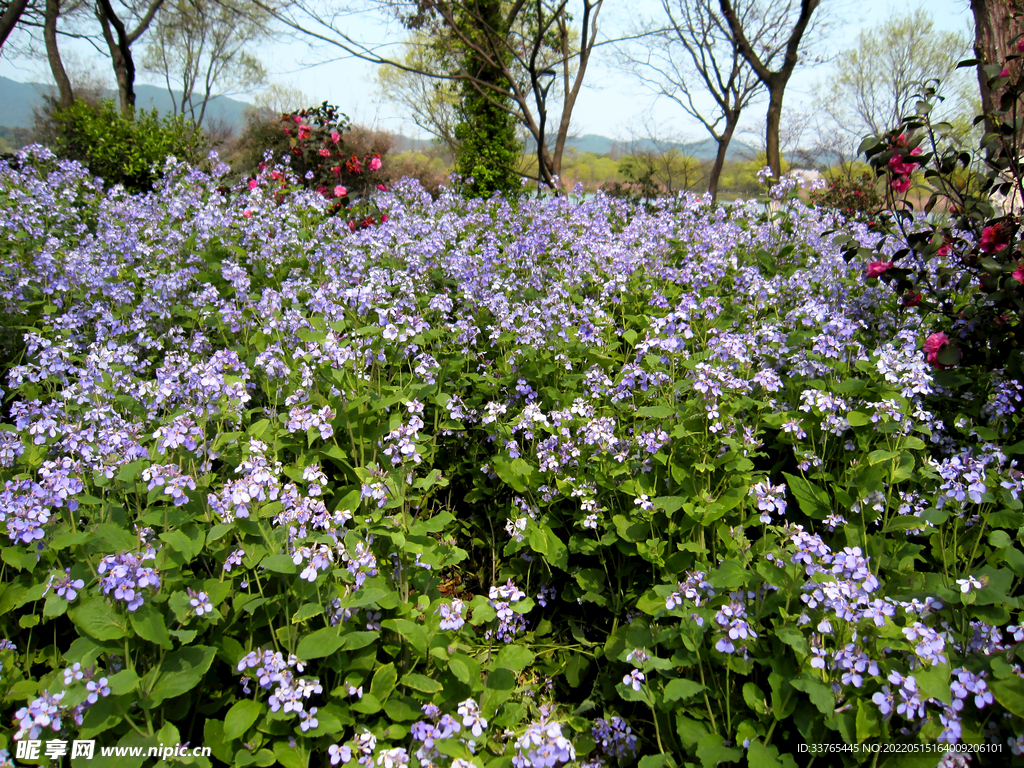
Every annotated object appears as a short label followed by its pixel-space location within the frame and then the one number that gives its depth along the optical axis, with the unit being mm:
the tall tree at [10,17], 7543
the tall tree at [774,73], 10609
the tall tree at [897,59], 24906
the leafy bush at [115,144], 8766
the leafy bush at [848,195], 10430
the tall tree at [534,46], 7312
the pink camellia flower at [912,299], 3215
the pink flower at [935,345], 2912
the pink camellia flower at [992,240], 2857
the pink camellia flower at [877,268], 3331
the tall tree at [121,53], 12484
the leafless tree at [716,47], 15125
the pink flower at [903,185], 3277
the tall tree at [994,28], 3734
